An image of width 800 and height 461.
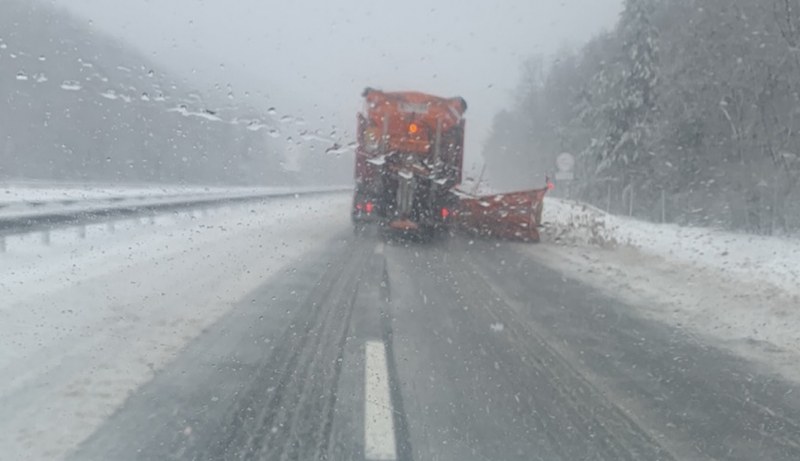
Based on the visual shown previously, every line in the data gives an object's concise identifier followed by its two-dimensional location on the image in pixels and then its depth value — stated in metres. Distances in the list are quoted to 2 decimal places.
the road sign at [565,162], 26.81
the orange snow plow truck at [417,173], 18.23
